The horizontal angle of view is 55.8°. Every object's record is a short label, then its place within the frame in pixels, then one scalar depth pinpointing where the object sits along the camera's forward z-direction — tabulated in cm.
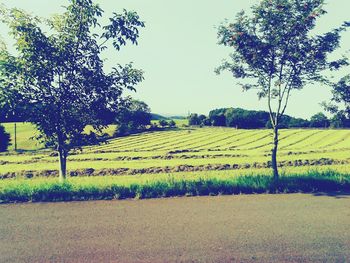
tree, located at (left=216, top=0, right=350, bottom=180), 1103
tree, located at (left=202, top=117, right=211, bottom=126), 13375
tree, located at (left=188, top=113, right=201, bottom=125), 13700
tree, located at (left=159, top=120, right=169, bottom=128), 11835
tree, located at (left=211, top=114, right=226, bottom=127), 13195
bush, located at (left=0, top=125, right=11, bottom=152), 6588
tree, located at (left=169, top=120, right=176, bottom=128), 12245
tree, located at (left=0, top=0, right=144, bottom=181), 948
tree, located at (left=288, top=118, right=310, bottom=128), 11126
